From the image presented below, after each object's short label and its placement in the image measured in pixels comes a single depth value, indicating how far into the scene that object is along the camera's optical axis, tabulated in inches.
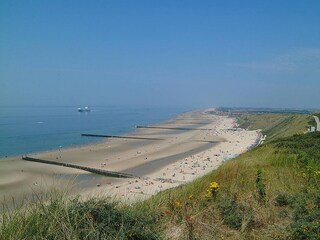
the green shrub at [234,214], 207.2
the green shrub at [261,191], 249.9
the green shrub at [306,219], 167.0
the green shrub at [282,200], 249.0
